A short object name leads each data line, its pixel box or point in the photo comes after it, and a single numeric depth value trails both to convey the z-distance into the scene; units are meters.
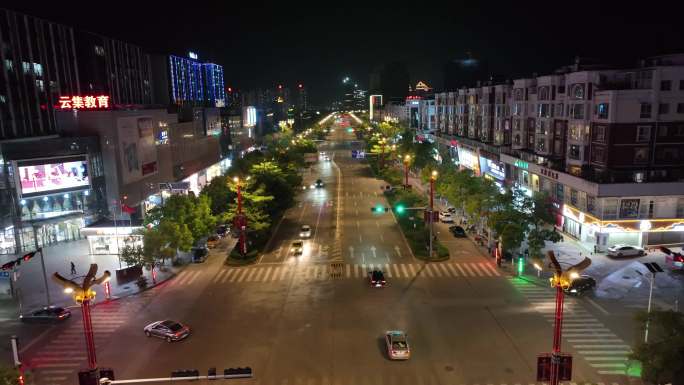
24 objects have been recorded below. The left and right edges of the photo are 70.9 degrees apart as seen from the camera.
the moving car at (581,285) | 41.22
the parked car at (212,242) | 59.88
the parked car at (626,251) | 51.19
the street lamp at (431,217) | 50.94
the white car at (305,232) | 63.12
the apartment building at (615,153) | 53.31
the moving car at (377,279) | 44.50
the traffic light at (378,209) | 55.84
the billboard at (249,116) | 144.02
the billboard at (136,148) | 64.00
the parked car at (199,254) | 54.22
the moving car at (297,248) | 55.91
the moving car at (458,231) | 61.88
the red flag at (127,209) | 55.53
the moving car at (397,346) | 30.67
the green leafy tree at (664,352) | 22.22
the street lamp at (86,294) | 23.06
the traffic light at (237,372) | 28.56
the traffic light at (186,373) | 28.44
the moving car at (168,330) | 34.51
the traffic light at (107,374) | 22.59
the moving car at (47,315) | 38.75
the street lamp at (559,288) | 22.00
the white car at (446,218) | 69.96
